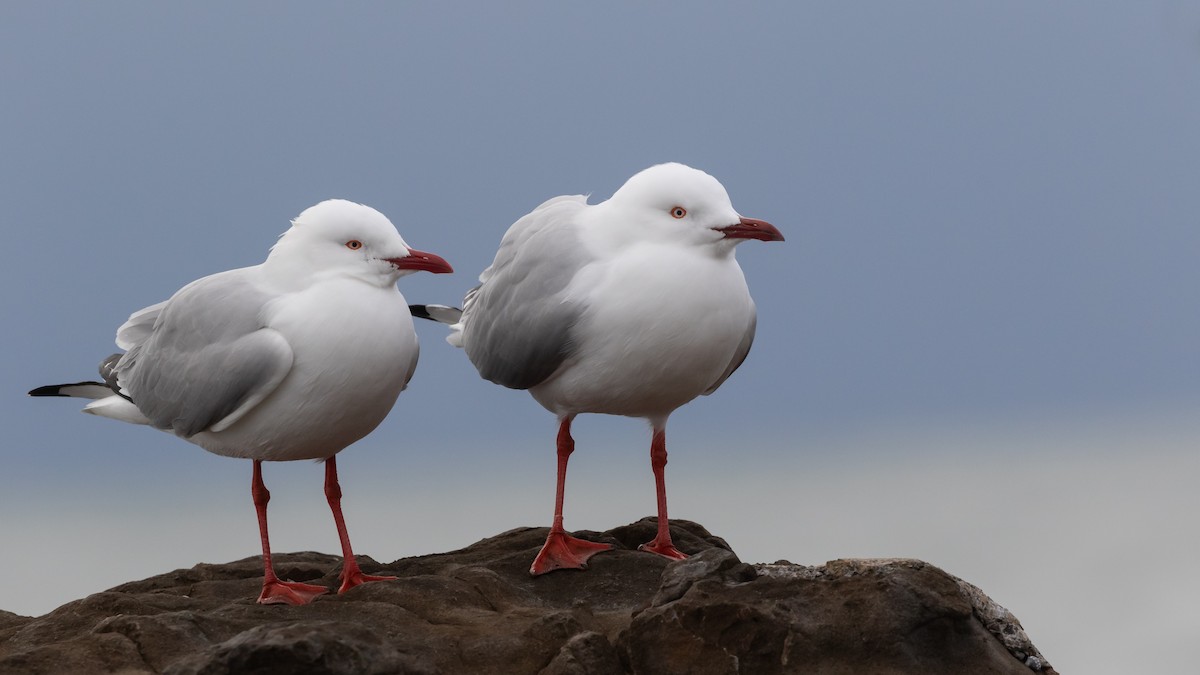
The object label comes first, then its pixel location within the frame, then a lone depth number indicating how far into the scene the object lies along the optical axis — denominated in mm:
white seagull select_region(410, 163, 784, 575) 17687
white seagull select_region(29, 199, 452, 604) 17266
